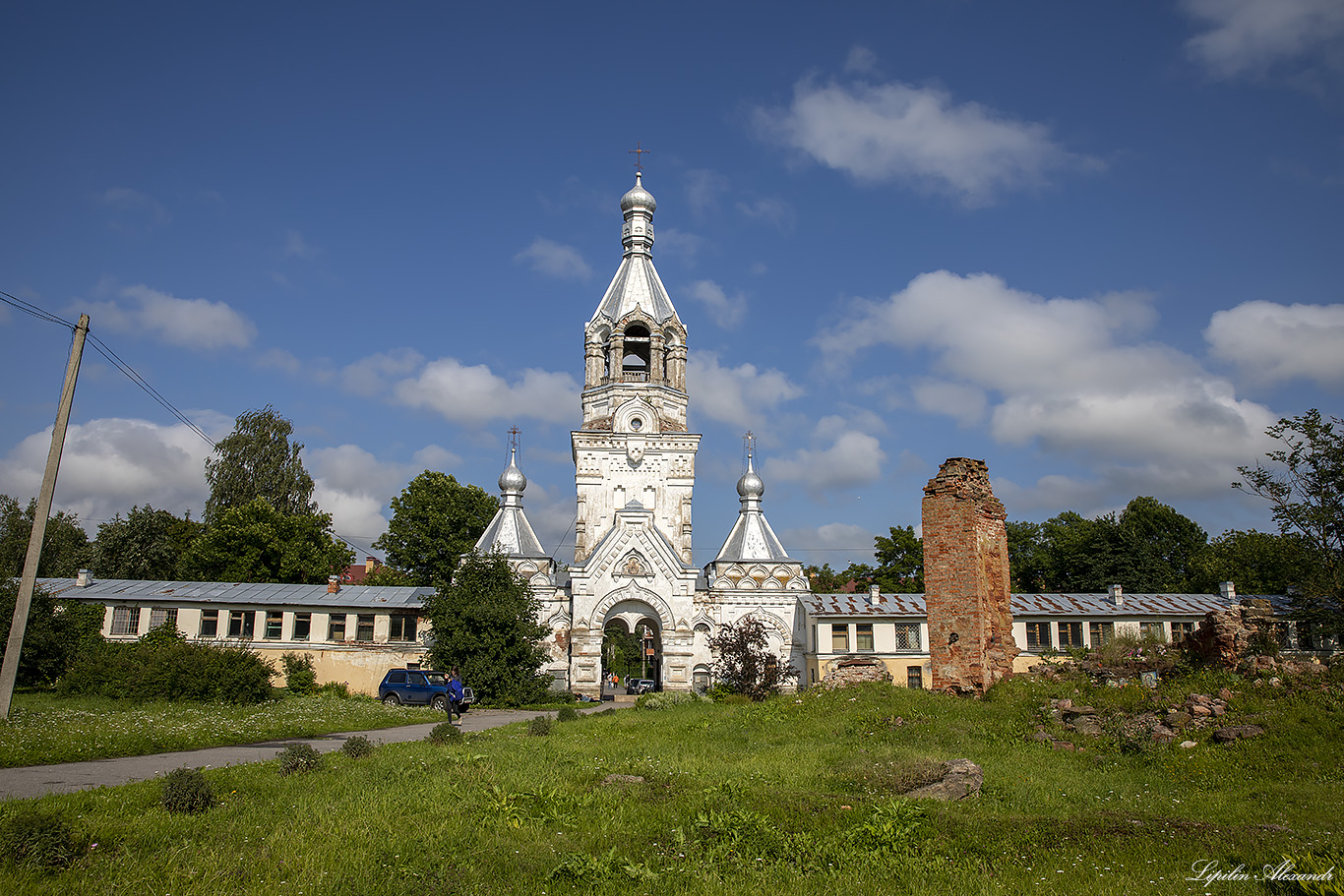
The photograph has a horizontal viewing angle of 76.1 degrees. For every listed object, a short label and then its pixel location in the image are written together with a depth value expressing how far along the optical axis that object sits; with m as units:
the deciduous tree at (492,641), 25.97
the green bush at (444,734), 13.70
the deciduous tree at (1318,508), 30.58
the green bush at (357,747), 11.94
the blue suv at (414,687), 25.94
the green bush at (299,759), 10.39
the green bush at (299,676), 29.66
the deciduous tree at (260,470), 47.81
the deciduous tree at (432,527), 46.22
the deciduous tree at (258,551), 40.97
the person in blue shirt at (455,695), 19.67
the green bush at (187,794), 8.14
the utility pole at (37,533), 14.55
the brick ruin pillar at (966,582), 16.59
